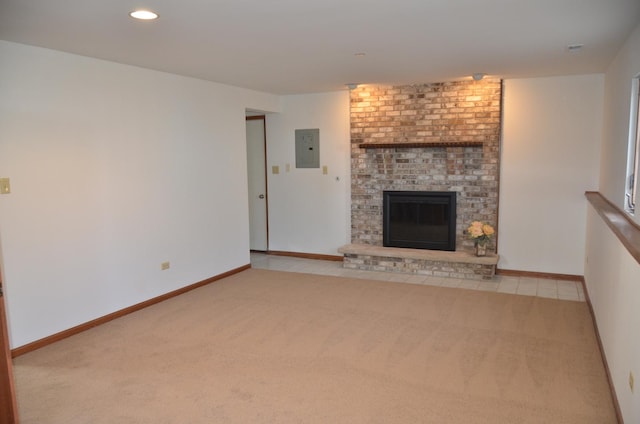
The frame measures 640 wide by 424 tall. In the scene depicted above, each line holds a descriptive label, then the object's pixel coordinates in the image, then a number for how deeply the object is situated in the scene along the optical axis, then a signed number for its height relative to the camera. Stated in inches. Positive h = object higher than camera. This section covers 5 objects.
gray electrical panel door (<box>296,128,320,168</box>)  269.0 +7.7
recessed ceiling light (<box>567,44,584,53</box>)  151.4 +36.2
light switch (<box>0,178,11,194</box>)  138.3 -6.0
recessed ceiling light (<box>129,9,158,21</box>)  111.9 +35.8
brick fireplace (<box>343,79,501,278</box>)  228.8 +3.1
